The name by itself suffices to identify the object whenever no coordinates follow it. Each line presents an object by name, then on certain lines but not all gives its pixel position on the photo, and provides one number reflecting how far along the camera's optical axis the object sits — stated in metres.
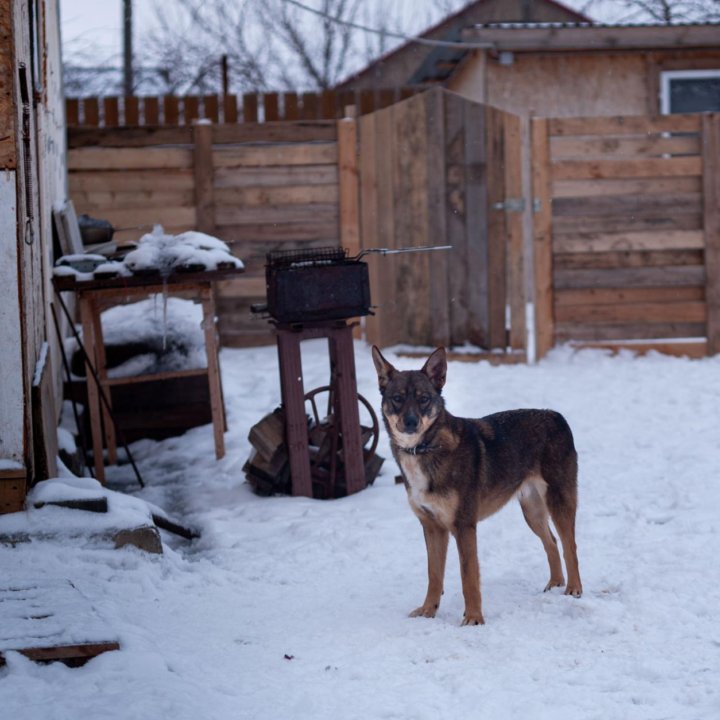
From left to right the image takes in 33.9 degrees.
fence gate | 11.90
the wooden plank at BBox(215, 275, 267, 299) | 12.77
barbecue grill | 7.56
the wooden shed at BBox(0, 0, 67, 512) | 6.03
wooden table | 8.20
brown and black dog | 5.48
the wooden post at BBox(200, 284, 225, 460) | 8.70
